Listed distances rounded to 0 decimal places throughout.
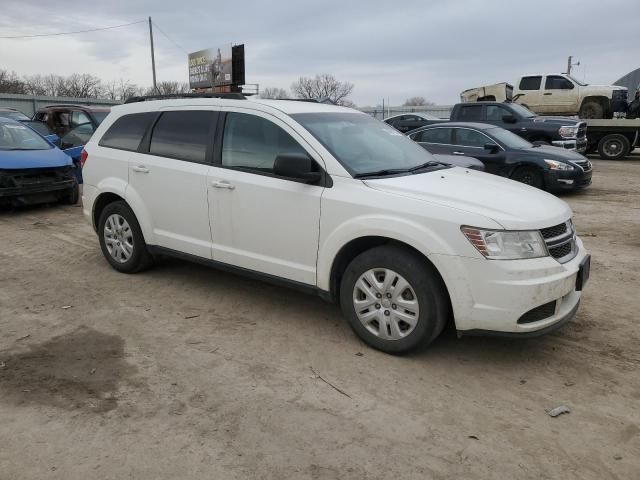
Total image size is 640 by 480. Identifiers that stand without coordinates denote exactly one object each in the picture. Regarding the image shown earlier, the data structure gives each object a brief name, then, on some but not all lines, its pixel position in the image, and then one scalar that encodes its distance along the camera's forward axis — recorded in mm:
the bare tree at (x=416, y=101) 76625
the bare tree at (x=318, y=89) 68875
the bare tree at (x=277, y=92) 64675
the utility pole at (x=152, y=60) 37375
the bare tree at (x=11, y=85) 47000
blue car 8672
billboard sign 31812
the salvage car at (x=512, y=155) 10539
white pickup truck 19453
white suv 3482
